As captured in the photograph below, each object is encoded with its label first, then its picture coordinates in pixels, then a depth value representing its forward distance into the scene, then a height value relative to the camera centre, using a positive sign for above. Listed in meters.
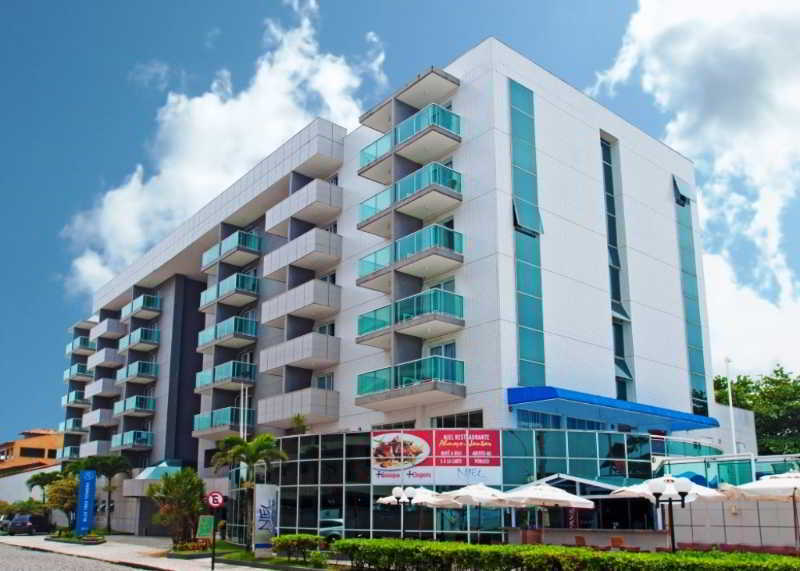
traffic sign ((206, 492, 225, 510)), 29.33 -0.30
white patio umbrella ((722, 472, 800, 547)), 24.06 +0.04
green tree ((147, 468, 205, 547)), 41.62 -0.56
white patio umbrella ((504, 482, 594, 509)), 27.58 -0.23
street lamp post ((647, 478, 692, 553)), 22.59 +0.09
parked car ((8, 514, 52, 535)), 65.06 -2.51
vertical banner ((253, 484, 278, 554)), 34.59 -0.97
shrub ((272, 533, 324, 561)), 30.66 -1.87
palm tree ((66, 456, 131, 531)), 63.67 +1.83
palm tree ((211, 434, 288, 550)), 37.12 +1.63
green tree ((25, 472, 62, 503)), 72.00 +1.01
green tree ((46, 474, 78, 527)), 64.75 -0.29
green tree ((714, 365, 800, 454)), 59.67 +5.60
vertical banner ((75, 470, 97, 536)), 51.97 -0.59
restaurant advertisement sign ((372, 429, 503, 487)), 33.56 +1.25
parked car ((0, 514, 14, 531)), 66.81 -2.49
